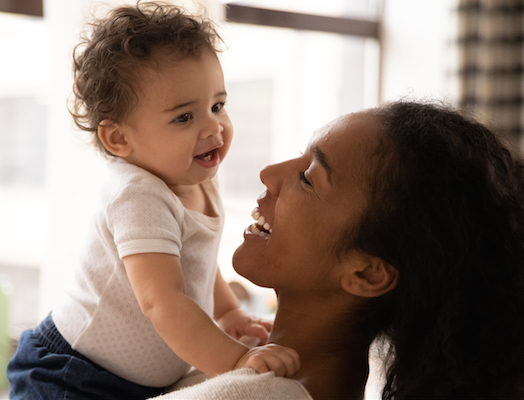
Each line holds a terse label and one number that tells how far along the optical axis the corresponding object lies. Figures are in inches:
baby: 47.2
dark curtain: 137.1
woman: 36.8
